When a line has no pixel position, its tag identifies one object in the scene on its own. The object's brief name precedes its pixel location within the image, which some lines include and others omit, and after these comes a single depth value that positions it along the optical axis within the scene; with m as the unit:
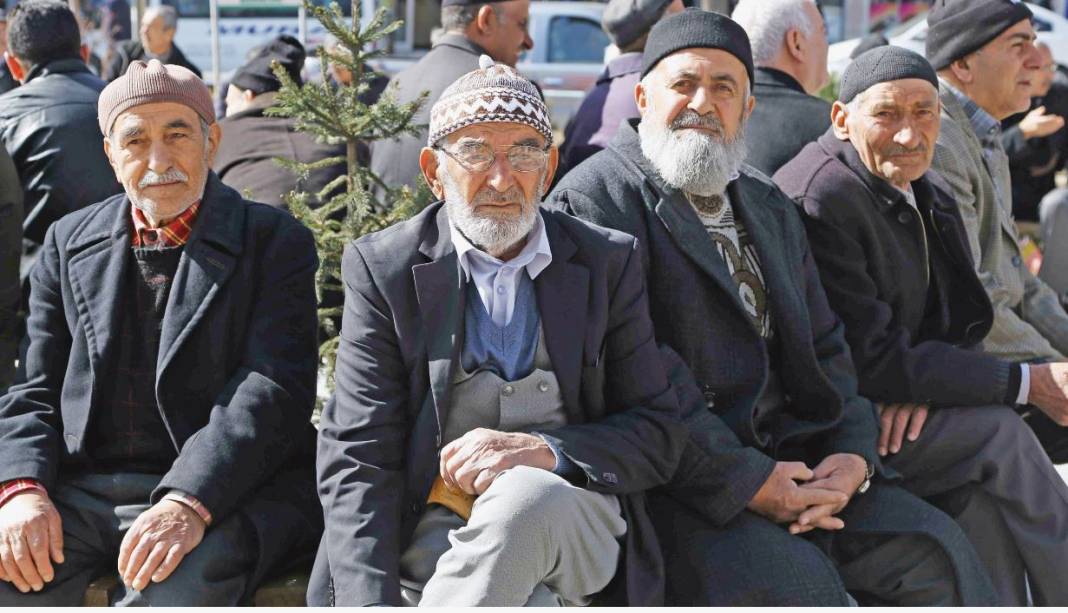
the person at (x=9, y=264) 4.64
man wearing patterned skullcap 3.13
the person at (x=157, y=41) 10.97
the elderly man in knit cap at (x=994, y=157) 4.74
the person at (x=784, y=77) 5.03
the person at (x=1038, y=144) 8.41
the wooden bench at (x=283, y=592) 3.53
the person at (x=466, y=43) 5.79
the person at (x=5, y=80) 8.66
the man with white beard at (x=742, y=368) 3.58
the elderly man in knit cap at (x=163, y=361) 3.42
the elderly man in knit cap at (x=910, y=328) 4.09
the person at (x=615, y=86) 5.71
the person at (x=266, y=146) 5.52
